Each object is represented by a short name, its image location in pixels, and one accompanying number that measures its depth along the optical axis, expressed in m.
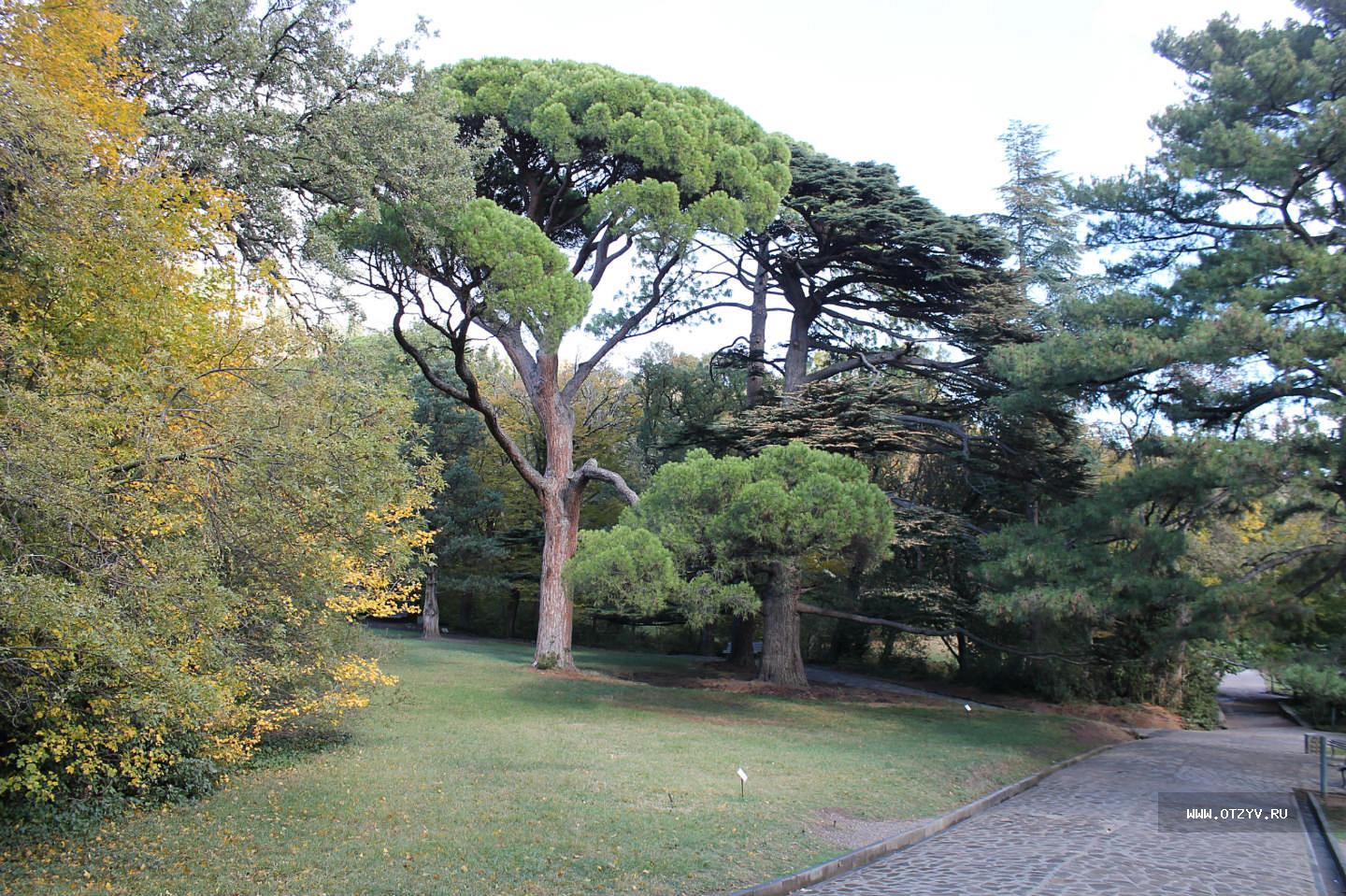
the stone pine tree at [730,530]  15.16
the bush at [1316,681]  11.20
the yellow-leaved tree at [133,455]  4.85
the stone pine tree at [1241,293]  12.19
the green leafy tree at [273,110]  9.88
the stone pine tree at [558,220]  16.56
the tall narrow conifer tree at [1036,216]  29.19
